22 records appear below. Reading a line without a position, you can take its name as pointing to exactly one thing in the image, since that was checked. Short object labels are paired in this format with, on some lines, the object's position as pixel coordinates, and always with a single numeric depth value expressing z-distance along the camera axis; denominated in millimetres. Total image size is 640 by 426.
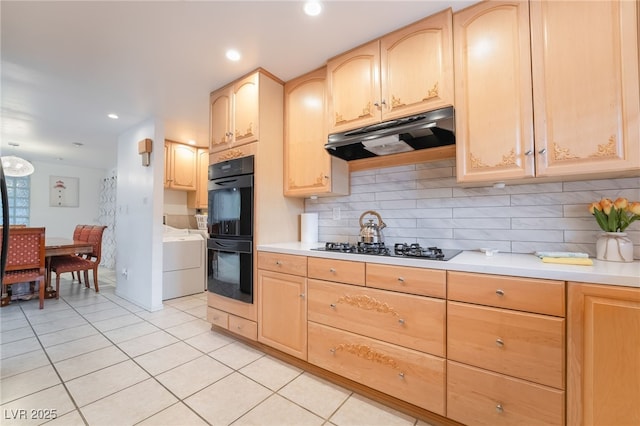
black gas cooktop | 1475
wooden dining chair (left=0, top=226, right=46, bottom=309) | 3067
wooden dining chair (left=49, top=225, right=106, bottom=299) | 3697
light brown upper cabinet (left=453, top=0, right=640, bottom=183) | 1195
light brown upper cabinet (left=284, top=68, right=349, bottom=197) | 2160
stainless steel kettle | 2014
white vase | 1297
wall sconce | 3115
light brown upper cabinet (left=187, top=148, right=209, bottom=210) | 4377
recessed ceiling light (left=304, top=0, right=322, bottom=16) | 1552
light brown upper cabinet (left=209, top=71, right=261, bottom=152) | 2234
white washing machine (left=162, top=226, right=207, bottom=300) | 3527
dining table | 3541
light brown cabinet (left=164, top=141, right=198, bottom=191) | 4066
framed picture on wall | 5953
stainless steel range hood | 1541
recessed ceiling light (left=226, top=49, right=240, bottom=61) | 1997
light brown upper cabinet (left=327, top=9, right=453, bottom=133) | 1607
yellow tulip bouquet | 1282
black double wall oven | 2176
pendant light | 3863
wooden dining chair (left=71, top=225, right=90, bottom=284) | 4340
